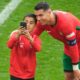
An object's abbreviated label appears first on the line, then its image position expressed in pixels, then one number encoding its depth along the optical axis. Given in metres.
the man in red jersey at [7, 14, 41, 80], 14.26
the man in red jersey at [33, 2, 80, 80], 14.03
